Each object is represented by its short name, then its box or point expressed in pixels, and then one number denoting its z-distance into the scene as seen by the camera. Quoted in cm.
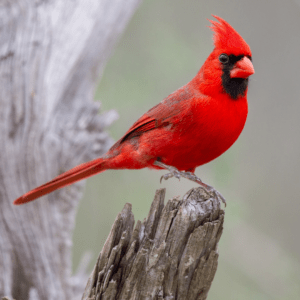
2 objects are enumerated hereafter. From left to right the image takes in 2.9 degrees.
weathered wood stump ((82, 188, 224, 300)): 418
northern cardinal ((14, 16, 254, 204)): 423
